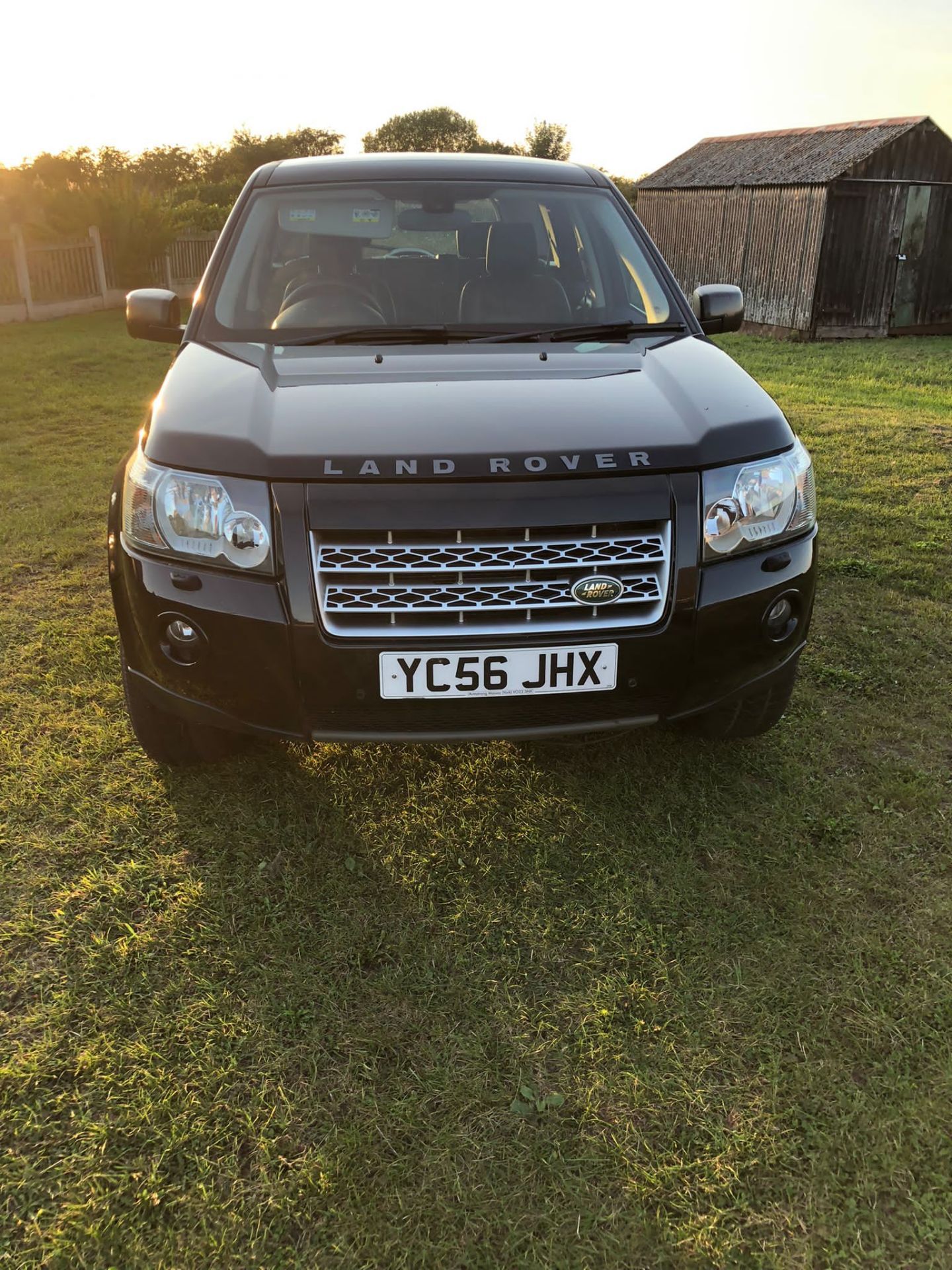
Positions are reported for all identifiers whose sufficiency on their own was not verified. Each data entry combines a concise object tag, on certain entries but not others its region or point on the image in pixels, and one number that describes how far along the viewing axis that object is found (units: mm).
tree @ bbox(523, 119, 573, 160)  57062
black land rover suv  2266
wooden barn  15992
